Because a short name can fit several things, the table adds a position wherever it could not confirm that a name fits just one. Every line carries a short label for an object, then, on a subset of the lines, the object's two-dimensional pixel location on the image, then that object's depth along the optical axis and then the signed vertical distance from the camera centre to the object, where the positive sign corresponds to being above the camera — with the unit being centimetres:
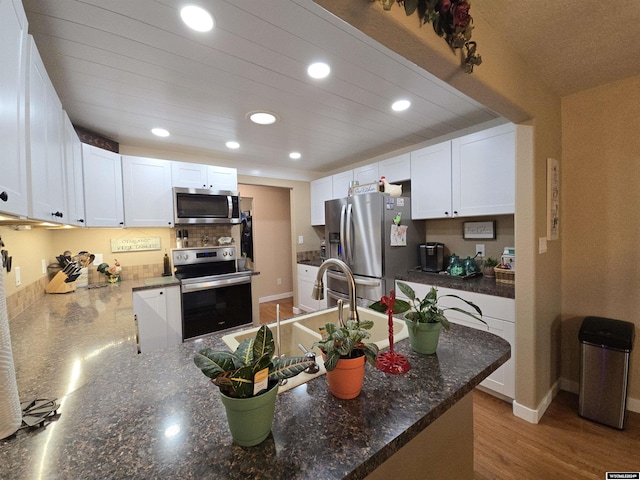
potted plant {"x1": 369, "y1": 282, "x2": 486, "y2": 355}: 99 -34
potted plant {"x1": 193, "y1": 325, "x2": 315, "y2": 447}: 56 -33
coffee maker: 273 -27
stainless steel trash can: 170 -94
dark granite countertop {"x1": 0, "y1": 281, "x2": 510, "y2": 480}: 54 -47
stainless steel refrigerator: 272 -10
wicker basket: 211 -37
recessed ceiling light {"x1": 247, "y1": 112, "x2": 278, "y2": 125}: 221 +100
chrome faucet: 96 -21
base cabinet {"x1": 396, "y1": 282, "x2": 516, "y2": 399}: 191 -70
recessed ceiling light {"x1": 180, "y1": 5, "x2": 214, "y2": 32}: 115 +98
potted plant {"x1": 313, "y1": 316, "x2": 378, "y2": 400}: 72 -34
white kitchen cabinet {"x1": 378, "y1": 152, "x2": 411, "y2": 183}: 290 +72
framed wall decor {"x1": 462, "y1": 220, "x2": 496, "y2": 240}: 251 +0
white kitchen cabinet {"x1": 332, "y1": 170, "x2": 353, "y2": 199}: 359 +69
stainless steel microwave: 286 +33
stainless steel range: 263 -56
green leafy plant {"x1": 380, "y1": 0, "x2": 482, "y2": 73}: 90 +75
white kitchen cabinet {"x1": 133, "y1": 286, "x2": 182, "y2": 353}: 240 -74
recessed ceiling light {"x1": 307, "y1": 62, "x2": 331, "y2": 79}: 157 +99
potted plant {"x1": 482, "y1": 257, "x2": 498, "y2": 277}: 235 -34
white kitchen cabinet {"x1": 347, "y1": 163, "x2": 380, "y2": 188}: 325 +74
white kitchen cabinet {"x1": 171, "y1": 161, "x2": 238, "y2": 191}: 292 +69
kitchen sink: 121 -48
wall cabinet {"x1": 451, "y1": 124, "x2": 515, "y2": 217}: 212 +49
